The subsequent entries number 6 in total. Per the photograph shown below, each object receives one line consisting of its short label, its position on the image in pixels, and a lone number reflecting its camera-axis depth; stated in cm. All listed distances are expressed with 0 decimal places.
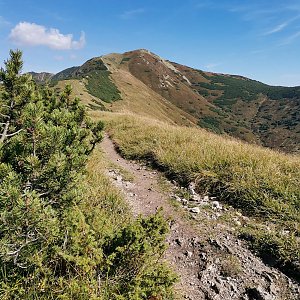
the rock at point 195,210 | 636
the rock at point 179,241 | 534
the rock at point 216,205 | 652
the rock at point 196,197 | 701
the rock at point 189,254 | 501
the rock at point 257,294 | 399
